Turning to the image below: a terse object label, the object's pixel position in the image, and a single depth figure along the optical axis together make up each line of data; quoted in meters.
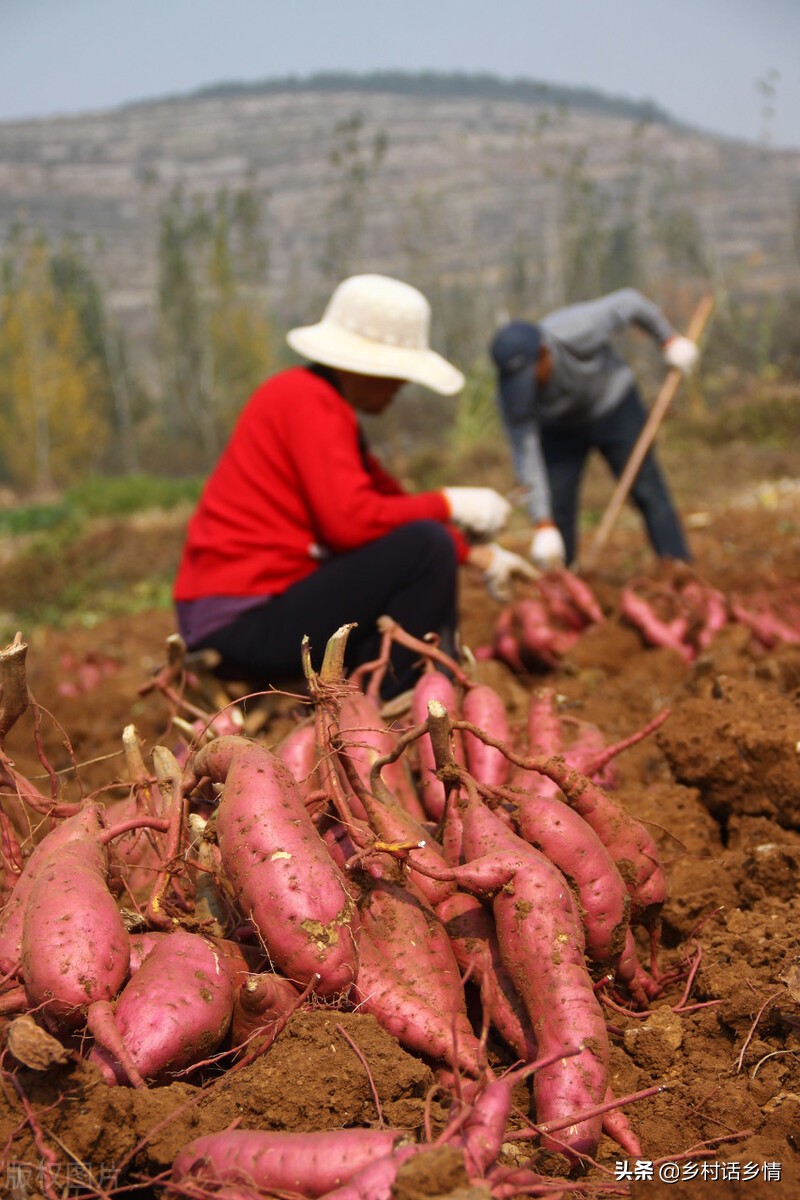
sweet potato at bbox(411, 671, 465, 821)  2.49
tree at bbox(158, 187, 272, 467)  36.28
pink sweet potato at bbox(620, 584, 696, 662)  4.58
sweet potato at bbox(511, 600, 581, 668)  4.68
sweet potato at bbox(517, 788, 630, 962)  2.09
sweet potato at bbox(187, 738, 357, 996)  1.94
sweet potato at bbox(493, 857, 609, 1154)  1.86
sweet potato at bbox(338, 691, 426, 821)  2.46
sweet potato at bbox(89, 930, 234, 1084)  1.80
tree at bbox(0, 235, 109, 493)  36.34
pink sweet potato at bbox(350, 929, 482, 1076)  1.95
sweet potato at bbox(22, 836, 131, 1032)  1.80
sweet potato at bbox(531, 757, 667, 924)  2.24
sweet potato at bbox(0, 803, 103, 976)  1.99
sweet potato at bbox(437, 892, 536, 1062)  2.00
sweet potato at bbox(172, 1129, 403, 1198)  1.61
